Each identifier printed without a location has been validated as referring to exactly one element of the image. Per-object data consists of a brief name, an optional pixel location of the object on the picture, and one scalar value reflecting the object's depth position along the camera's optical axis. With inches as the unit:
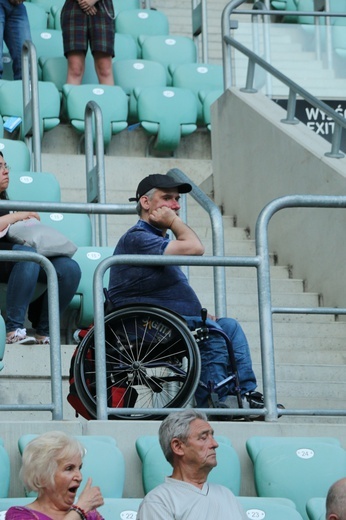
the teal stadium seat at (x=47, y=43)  821.2
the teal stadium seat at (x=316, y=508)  370.9
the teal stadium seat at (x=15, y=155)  658.2
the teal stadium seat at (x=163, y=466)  395.2
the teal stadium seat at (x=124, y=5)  922.7
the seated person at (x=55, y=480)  332.8
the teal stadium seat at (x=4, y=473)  378.9
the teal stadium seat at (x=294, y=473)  402.0
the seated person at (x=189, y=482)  346.0
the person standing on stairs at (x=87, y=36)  760.3
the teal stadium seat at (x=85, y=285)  546.6
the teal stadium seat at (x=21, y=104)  730.2
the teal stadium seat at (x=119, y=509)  363.9
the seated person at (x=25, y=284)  512.4
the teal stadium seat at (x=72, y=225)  589.0
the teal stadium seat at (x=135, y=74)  802.8
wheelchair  428.1
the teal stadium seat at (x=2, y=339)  462.3
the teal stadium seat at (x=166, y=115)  751.1
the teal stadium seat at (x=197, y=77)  821.2
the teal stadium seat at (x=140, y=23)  889.5
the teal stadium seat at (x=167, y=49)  860.0
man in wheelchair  442.6
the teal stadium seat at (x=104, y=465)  385.4
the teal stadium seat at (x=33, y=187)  614.5
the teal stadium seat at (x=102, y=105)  739.4
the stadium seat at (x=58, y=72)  790.5
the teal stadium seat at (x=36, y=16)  858.8
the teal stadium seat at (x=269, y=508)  370.9
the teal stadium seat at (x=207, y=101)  775.7
